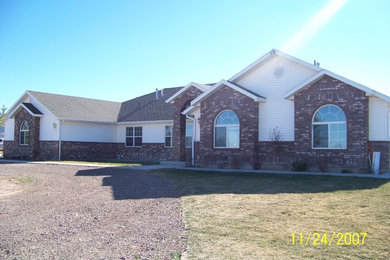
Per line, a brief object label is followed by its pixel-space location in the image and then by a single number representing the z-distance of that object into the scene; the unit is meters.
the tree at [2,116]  45.85
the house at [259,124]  15.11
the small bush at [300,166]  16.14
